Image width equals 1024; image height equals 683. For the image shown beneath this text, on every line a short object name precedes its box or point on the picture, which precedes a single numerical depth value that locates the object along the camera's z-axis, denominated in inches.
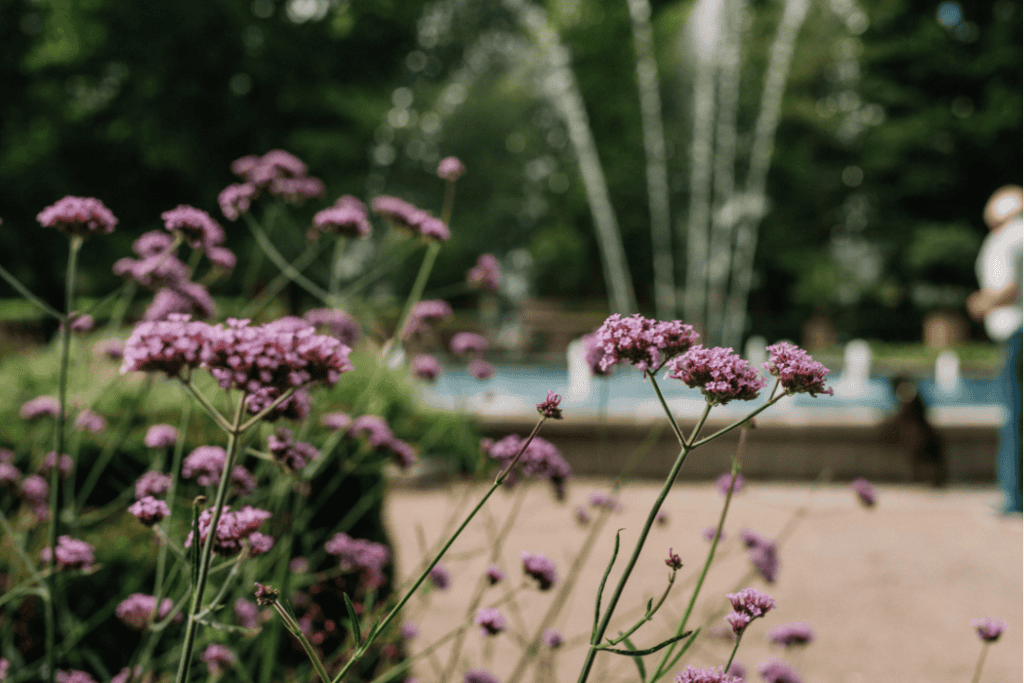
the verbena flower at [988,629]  61.8
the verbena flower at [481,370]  109.0
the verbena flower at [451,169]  91.7
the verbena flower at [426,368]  104.0
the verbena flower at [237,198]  94.0
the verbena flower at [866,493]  82.4
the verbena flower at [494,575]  69.1
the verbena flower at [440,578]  89.3
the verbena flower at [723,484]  86.8
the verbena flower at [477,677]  72.4
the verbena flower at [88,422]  92.0
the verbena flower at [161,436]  80.0
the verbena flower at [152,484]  65.3
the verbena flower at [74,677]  61.3
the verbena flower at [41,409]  96.3
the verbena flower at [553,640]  79.0
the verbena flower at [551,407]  44.8
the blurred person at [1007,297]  199.9
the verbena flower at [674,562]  45.7
